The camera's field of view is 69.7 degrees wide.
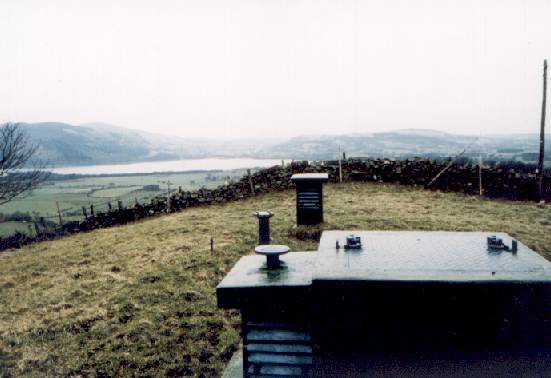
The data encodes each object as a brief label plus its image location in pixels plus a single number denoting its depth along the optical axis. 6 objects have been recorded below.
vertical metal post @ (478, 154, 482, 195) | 16.95
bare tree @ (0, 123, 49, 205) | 15.03
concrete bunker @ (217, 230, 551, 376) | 3.24
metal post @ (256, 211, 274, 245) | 9.34
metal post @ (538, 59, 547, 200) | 15.75
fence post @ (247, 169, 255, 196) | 18.52
